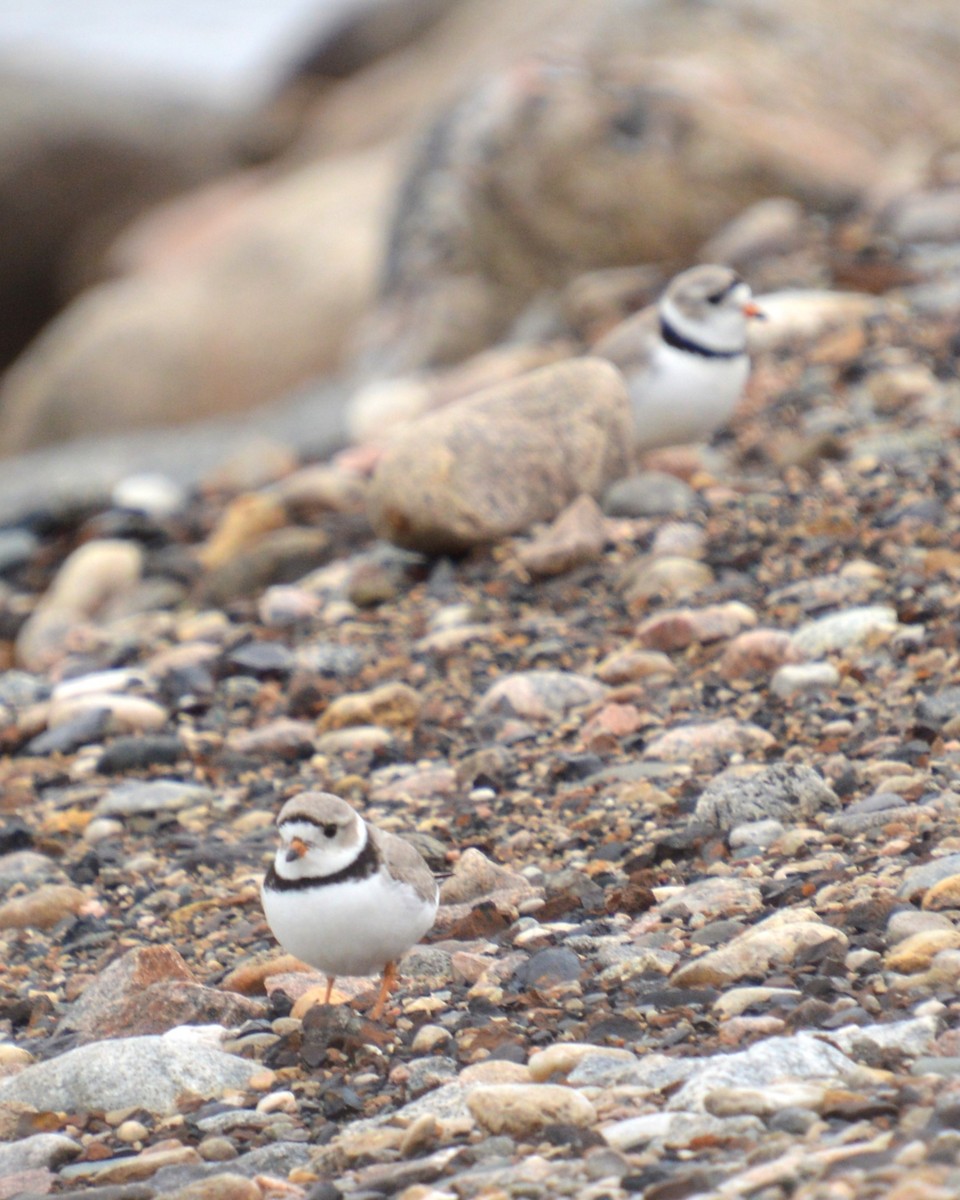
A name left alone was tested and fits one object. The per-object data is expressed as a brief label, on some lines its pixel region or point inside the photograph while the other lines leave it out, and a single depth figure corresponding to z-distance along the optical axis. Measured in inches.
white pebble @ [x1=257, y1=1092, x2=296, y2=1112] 278.4
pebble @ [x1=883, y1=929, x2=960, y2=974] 277.9
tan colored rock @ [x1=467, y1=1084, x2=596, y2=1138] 244.1
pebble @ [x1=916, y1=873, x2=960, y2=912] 296.5
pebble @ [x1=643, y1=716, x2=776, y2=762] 399.9
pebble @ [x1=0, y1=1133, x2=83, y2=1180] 264.7
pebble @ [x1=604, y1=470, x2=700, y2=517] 561.9
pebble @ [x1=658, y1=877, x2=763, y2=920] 323.0
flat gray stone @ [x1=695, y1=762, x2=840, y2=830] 359.3
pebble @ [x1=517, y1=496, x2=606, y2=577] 522.0
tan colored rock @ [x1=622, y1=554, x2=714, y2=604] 499.4
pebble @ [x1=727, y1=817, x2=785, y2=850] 350.9
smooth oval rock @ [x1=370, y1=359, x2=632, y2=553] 538.0
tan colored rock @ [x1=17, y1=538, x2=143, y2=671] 637.9
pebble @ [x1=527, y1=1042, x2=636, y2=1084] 267.0
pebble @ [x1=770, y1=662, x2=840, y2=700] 418.3
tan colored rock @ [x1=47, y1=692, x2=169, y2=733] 494.0
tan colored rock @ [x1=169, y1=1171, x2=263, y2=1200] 239.6
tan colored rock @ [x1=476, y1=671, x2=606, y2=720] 448.1
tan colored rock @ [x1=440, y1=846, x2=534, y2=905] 357.4
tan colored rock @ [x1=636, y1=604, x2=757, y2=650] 463.8
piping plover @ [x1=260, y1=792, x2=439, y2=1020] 296.0
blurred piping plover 584.7
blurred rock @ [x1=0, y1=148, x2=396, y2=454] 1224.2
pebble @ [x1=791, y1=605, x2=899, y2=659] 436.1
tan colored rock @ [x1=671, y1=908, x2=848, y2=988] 291.3
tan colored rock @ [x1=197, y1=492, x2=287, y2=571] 650.2
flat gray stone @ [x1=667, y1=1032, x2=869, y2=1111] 242.4
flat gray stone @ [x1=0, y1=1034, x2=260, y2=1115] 282.7
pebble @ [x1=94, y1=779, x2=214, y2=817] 437.1
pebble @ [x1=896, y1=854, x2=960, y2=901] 302.7
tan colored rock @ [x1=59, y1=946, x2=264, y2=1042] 313.6
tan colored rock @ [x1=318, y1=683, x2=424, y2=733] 465.4
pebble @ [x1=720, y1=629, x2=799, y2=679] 438.3
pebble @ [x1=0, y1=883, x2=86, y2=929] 383.9
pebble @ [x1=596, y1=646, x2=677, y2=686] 454.3
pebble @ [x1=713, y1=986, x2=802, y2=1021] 277.0
